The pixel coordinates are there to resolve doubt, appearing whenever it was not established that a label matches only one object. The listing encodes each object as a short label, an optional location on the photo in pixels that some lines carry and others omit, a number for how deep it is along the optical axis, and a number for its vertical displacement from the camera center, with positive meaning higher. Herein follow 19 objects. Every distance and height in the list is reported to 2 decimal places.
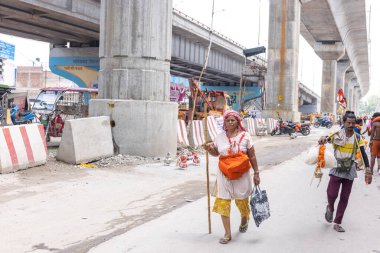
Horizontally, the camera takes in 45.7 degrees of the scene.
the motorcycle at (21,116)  19.83 -0.42
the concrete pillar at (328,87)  70.92 +4.59
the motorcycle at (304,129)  30.84 -0.92
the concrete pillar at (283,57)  38.44 +4.99
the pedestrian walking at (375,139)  11.56 -0.56
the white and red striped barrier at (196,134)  17.23 -0.85
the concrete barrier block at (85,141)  11.05 -0.79
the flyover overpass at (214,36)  32.75 +7.36
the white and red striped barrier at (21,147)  9.41 -0.86
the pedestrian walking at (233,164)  5.11 -0.59
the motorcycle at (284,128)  30.19 -0.89
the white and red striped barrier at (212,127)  19.75 -0.64
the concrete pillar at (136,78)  12.84 +0.99
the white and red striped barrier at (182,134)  16.48 -0.80
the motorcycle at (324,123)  45.82 -0.72
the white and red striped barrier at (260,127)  30.69 -0.86
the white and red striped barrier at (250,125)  29.55 -0.73
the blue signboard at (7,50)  42.59 +5.51
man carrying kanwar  5.99 -0.64
